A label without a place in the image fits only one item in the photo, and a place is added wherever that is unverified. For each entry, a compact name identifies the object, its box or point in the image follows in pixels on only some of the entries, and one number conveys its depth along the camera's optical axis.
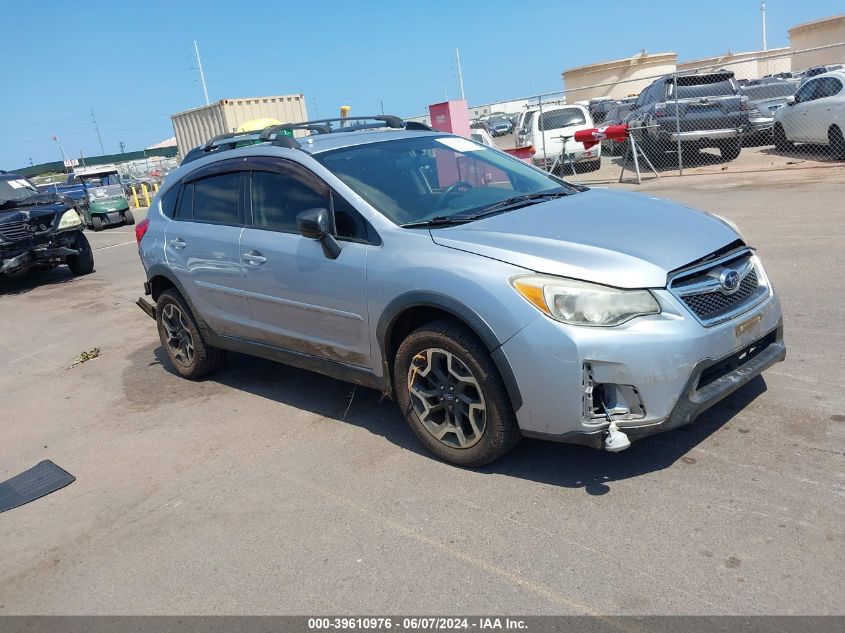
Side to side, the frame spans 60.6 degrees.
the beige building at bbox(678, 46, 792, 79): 49.88
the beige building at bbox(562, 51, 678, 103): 50.75
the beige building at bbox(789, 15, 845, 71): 45.53
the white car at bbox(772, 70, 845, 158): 13.27
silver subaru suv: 3.28
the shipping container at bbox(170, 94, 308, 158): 23.30
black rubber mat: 4.34
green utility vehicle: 22.62
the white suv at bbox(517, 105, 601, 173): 17.53
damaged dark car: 11.35
